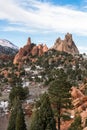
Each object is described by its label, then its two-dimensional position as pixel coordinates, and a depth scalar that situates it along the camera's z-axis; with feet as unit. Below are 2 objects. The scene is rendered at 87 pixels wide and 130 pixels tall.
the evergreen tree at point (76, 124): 84.02
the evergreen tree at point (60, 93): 89.24
